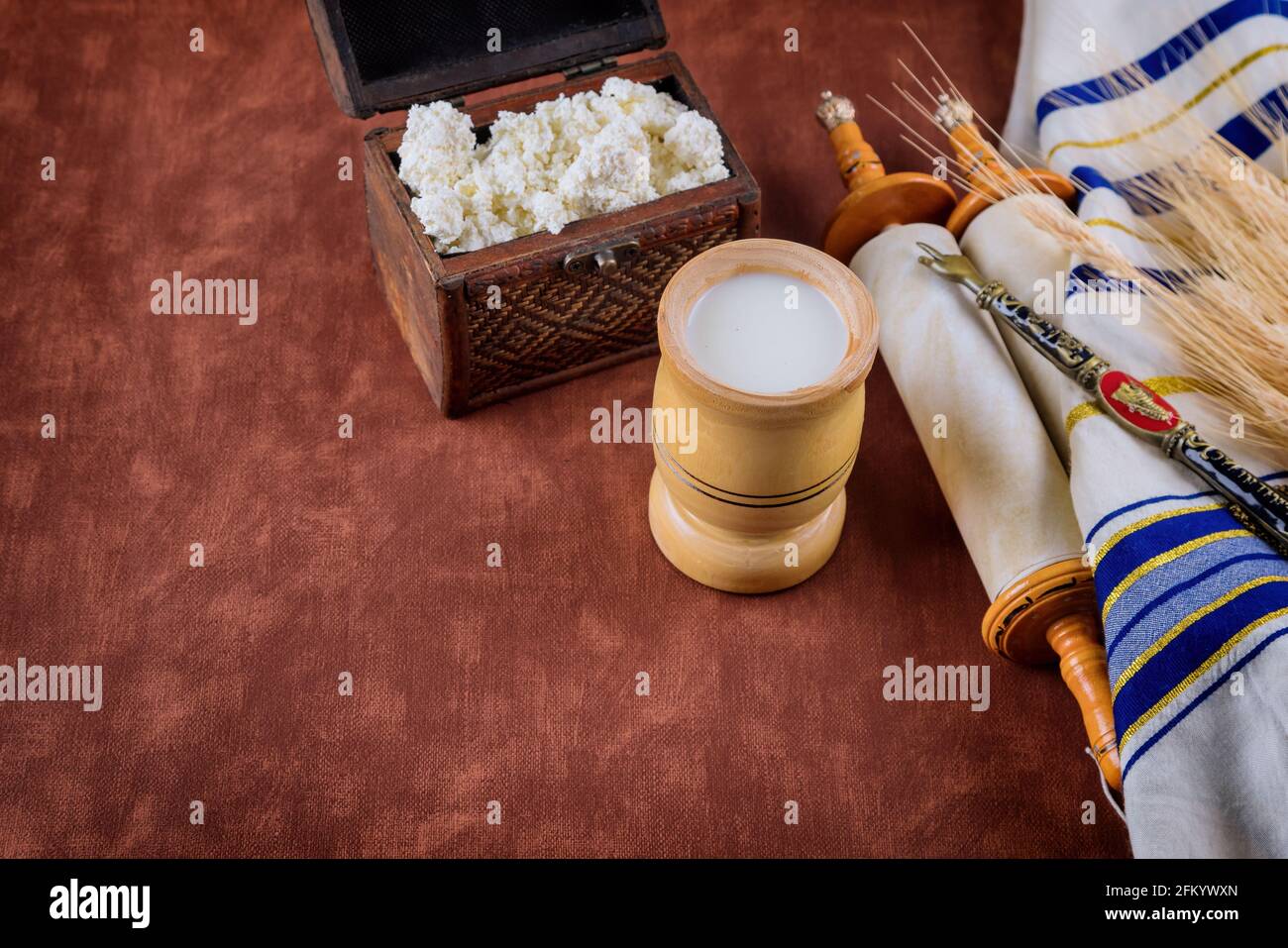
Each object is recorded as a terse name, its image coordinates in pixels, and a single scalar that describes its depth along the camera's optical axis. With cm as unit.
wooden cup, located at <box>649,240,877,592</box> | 94
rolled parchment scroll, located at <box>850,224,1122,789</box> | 102
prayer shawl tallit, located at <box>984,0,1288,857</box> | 90
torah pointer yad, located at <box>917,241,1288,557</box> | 97
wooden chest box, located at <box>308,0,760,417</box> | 111
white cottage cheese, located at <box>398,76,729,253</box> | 112
